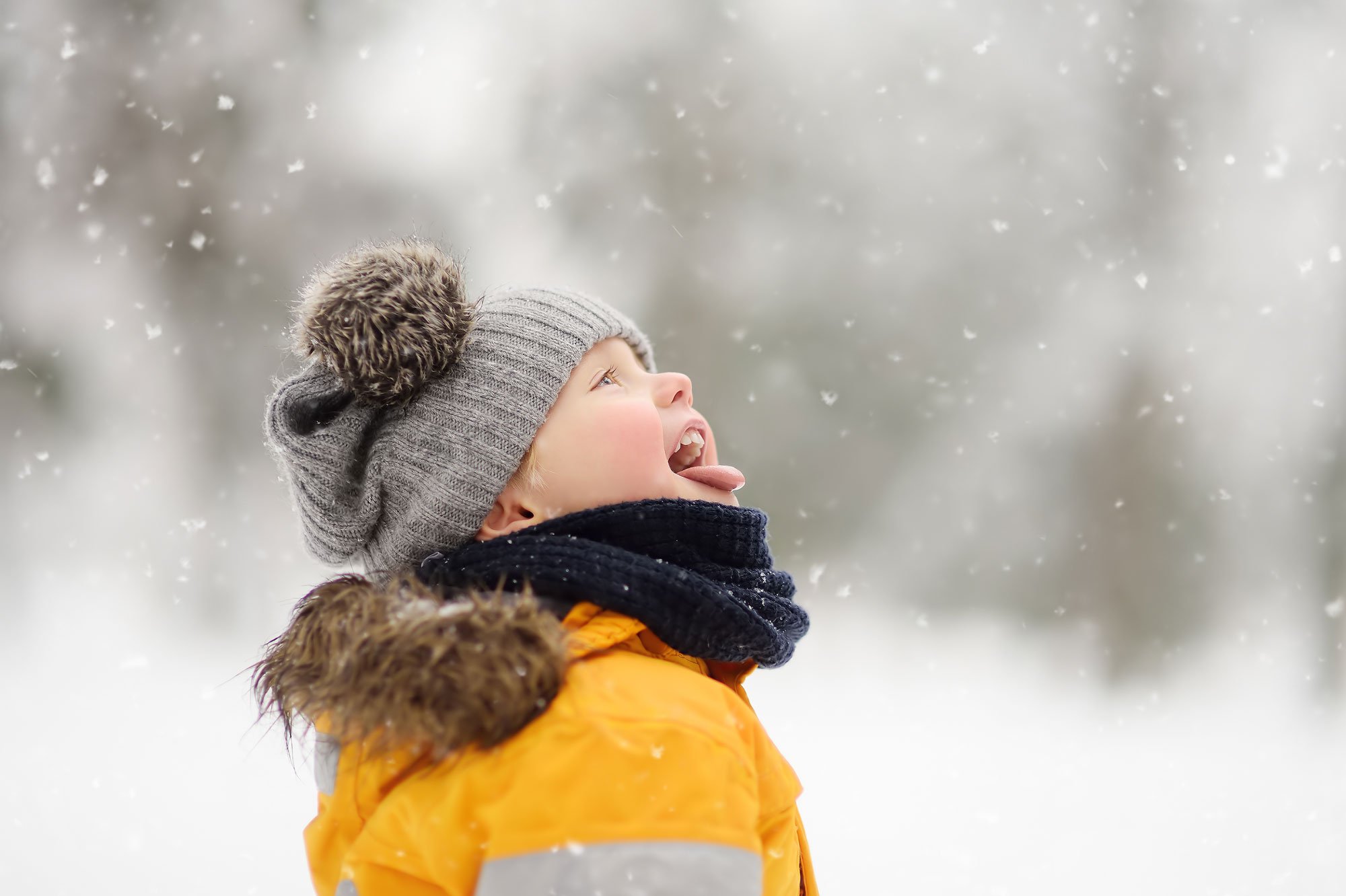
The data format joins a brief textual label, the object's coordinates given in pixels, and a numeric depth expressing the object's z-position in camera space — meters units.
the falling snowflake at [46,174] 2.88
